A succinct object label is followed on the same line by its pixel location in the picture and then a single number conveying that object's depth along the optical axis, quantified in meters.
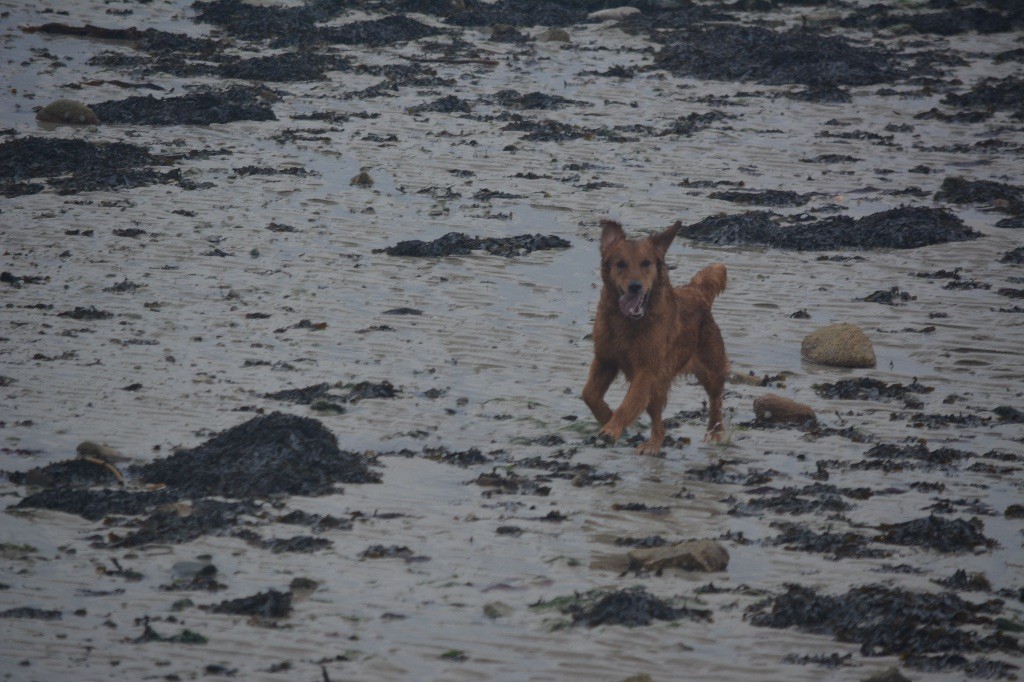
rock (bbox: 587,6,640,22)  49.50
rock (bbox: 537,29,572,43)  45.91
